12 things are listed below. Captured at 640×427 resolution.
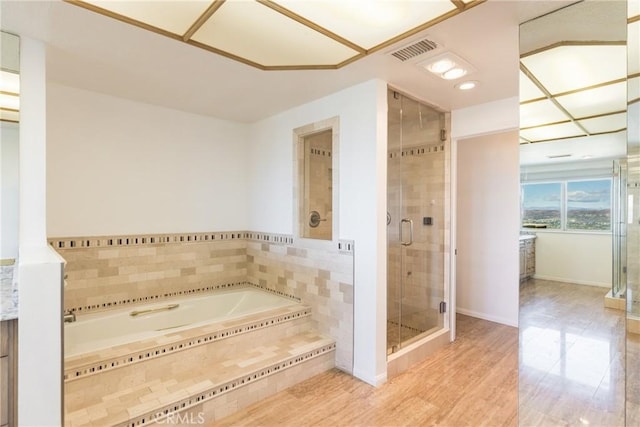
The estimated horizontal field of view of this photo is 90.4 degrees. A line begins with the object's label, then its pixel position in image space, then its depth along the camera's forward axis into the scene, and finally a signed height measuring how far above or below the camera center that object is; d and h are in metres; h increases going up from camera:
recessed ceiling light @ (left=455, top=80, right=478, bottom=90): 2.54 +1.03
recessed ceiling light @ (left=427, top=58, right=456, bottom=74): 2.18 +1.03
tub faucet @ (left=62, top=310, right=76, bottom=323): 2.55 -0.87
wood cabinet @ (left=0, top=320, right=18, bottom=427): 1.37 -0.70
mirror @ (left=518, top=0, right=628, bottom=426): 1.66 +0.09
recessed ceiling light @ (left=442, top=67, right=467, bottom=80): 2.32 +1.03
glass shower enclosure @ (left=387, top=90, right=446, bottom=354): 2.88 -0.09
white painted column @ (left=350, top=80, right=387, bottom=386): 2.54 -0.28
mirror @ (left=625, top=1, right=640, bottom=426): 1.67 +0.03
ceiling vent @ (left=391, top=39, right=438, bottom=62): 1.95 +1.04
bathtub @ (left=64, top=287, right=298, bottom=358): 2.41 -0.97
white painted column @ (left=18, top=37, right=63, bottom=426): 1.37 -0.57
